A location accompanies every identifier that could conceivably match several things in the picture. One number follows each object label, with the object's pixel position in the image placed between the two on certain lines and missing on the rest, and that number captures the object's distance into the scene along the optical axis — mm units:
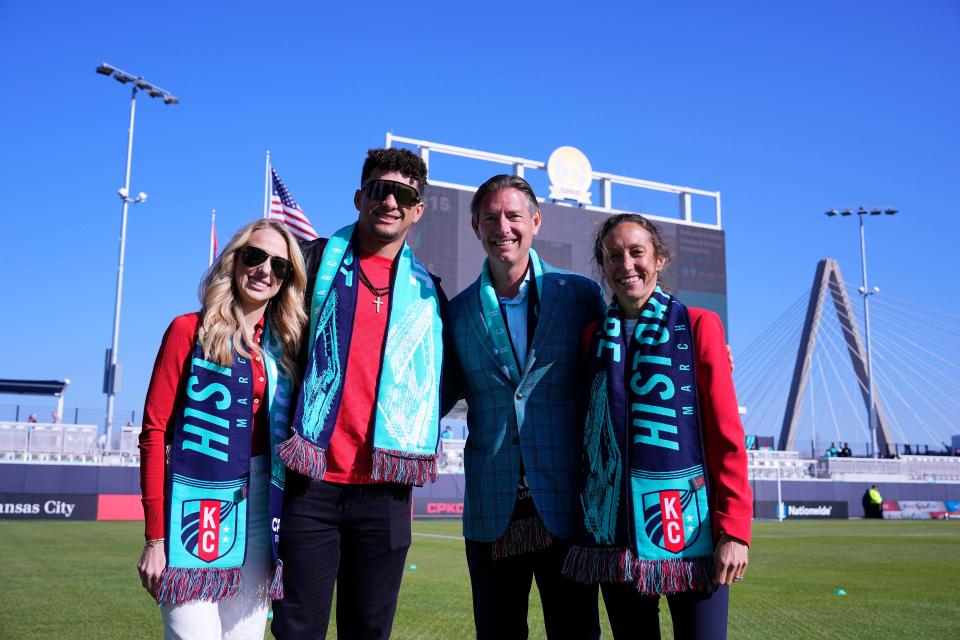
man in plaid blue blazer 2910
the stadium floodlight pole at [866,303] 37503
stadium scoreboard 24969
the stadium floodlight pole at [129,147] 25244
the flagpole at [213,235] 20275
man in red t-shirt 2805
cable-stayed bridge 38719
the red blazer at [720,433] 2650
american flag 15305
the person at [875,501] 25312
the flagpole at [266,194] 18472
